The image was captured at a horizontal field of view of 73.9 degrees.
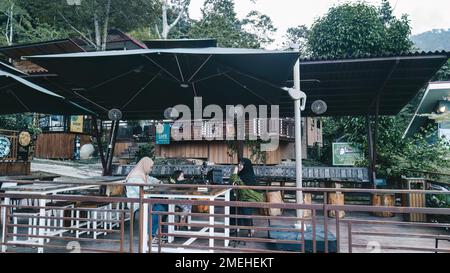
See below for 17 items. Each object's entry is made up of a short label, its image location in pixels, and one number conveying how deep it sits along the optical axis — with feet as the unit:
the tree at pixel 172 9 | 64.34
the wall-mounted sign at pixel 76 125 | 43.47
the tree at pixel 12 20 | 58.54
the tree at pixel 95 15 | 53.52
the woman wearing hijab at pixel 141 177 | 13.65
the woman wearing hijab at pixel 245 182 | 14.21
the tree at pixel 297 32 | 90.74
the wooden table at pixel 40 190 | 12.11
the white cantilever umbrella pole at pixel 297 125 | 12.47
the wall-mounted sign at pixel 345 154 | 36.35
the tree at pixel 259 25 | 81.51
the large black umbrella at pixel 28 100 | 15.15
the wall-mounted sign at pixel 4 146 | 28.07
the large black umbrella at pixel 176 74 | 10.95
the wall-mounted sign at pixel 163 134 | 48.88
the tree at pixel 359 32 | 42.34
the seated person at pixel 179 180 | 15.77
